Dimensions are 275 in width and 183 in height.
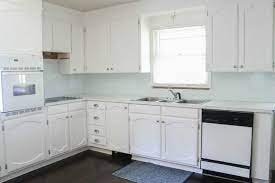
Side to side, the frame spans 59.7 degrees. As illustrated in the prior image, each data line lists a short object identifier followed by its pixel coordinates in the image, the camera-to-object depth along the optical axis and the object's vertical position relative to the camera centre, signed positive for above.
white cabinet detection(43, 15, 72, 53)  3.77 +0.77
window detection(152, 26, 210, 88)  3.75 +0.39
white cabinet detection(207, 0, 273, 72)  2.92 +0.58
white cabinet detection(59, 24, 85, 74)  4.26 +0.46
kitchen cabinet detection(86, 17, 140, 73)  3.94 +0.62
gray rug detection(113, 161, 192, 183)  3.11 -1.27
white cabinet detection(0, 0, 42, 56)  2.98 +0.73
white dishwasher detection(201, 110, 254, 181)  2.87 -0.78
